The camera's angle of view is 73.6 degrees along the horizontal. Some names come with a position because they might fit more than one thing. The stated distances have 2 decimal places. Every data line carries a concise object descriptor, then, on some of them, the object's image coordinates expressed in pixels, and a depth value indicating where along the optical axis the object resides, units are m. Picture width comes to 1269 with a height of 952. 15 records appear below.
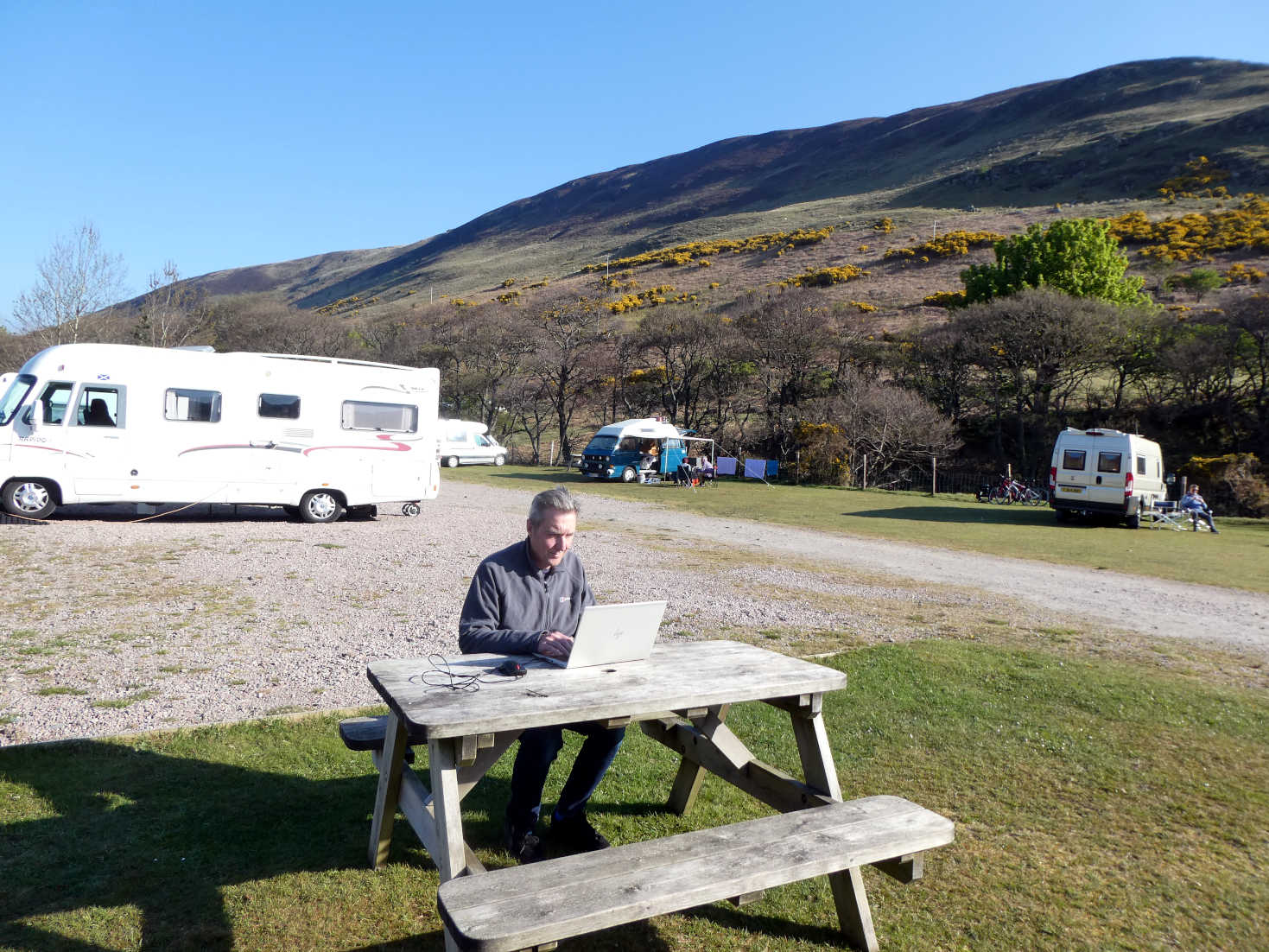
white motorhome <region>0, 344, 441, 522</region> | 13.12
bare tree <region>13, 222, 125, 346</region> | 28.34
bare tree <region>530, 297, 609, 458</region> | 41.25
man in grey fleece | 3.50
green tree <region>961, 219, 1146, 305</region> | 41.69
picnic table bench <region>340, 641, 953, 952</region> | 2.38
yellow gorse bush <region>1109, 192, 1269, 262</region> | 50.28
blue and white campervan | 29.55
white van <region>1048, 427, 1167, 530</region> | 20.27
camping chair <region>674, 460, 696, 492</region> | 29.61
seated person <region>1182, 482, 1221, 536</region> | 20.81
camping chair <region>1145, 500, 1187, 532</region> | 21.28
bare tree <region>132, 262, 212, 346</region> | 33.31
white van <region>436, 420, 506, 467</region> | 35.12
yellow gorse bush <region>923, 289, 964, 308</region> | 46.81
